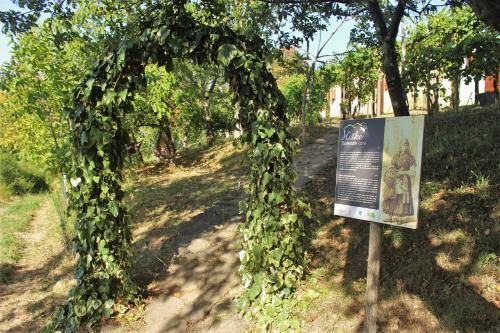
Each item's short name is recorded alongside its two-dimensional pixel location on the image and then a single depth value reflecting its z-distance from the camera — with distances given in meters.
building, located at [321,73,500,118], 12.53
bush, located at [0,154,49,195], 18.78
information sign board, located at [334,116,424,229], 2.87
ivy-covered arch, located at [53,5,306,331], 4.09
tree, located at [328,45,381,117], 13.71
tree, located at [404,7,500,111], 5.38
